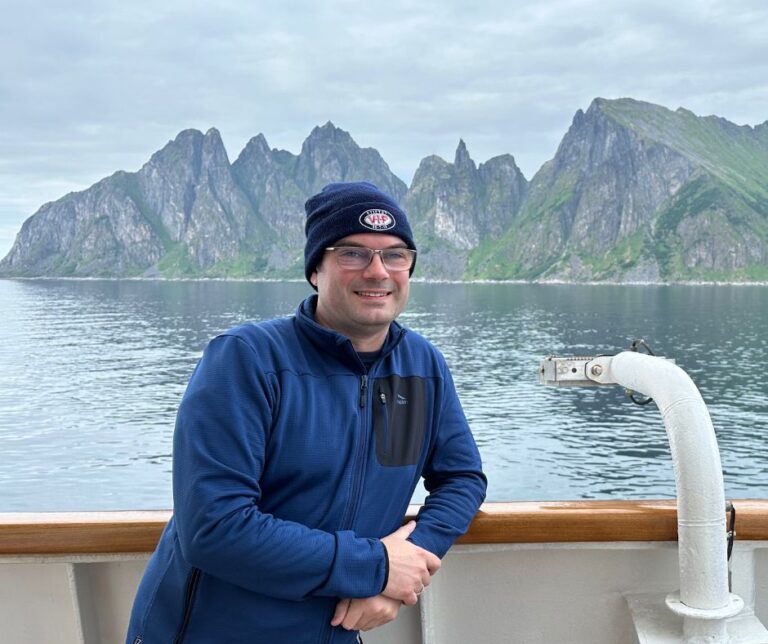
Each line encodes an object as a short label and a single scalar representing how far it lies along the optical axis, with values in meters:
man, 1.91
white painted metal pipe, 2.37
